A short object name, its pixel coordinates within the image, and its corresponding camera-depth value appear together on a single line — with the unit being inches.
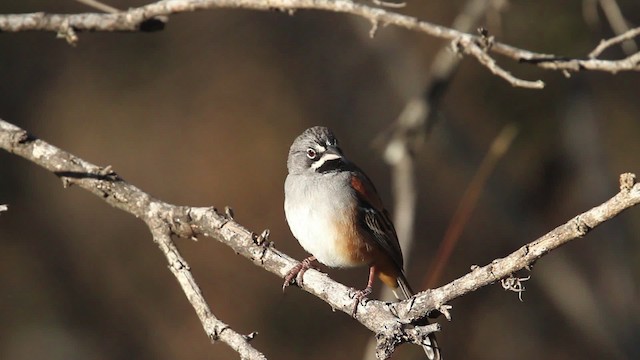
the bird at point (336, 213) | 435.2
